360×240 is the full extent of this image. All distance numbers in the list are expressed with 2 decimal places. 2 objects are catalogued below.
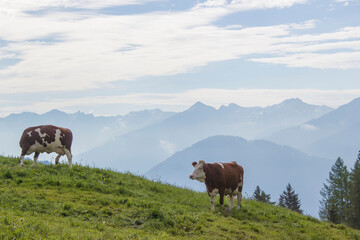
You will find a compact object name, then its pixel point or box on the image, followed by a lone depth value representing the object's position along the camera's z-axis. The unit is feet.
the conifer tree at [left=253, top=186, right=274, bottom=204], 234.07
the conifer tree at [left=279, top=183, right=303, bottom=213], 256.48
